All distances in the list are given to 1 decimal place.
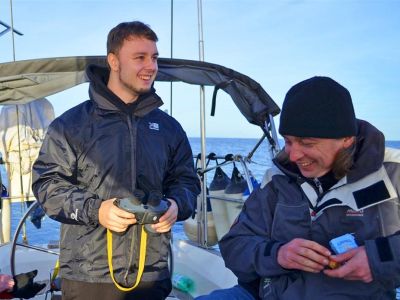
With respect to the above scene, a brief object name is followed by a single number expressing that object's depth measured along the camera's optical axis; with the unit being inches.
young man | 84.6
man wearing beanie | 64.6
